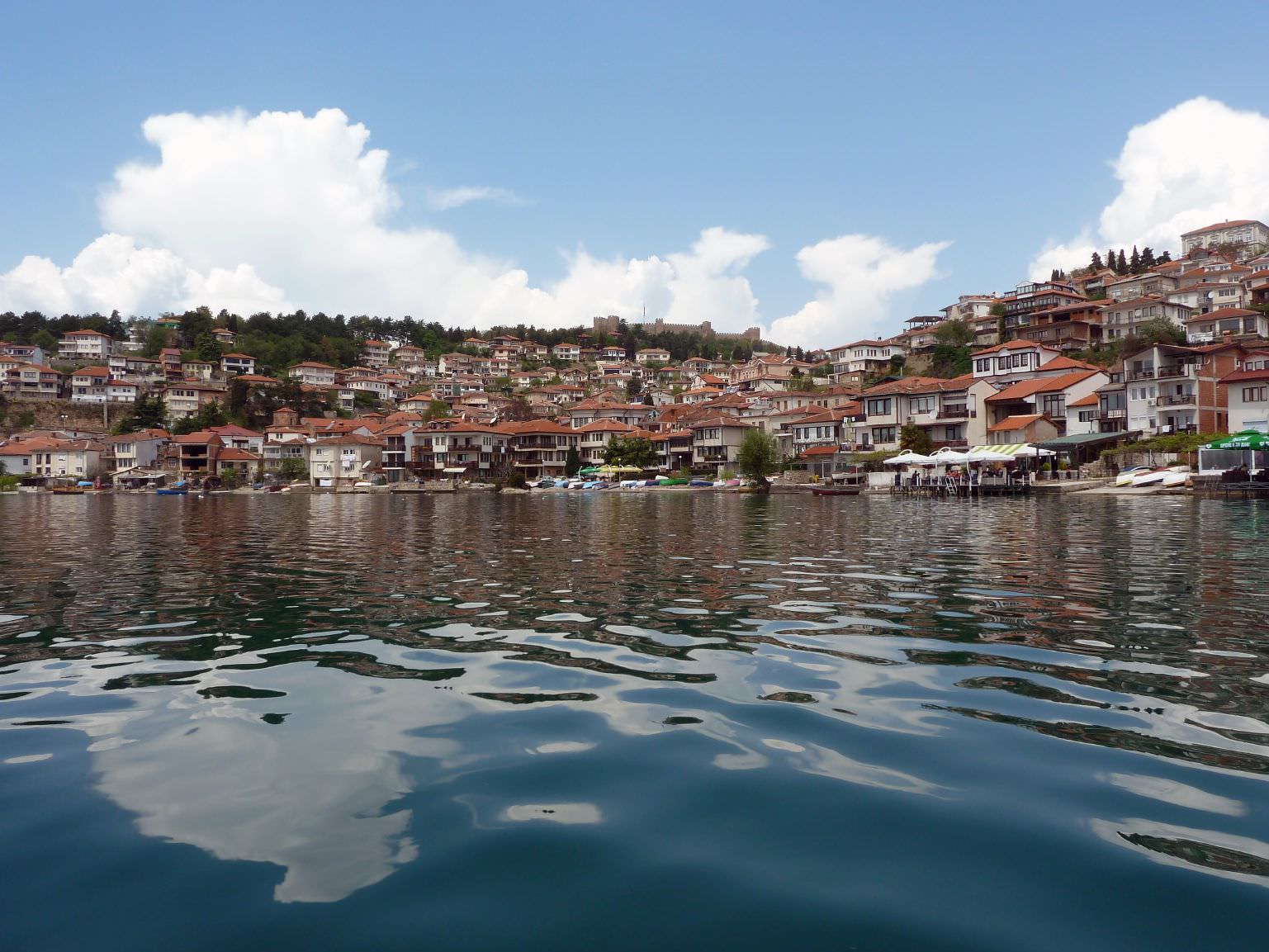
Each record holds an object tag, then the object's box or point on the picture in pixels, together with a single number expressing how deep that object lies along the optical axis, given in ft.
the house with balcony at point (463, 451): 312.91
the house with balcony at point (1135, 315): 271.49
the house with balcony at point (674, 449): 295.89
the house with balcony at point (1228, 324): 242.99
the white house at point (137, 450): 332.80
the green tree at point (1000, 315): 312.09
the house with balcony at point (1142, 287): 305.73
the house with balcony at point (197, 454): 333.01
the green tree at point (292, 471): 333.01
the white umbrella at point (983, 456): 164.50
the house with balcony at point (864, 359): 360.07
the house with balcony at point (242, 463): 331.16
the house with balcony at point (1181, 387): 174.60
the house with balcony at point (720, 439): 281.54
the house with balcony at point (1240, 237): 375.86
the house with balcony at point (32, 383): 395.14
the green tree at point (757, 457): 211.61
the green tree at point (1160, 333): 246.88
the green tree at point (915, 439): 219.20
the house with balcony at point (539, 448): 315.17
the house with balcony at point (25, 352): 426.51
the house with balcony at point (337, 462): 326.44
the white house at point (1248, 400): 165.37
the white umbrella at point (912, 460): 161.27
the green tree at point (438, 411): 399.65
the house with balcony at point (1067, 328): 280.10
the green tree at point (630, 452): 276.62
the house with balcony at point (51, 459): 318.24
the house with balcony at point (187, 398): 404.98
